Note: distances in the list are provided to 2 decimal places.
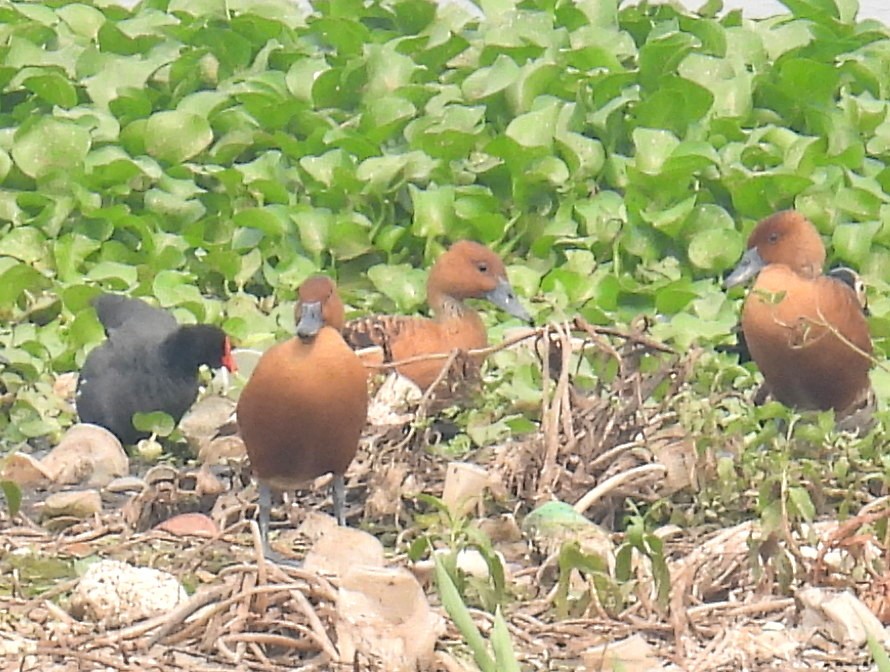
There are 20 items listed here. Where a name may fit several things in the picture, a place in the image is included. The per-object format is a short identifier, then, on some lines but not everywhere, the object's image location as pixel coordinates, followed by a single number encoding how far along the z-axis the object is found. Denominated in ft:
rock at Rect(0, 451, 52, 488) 35.47
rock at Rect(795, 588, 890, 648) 25.99
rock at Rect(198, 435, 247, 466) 36.96
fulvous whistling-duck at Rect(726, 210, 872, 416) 35.76
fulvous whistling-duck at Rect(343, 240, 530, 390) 40.88
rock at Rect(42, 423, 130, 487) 35.72
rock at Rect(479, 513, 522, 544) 31.71
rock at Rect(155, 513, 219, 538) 31.27
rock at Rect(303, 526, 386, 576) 27.20
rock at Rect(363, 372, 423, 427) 34.60
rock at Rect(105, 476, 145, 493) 35.53
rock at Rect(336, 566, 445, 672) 24.67
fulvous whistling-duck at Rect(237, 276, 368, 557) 31.09
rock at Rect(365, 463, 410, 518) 32.58
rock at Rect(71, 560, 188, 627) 26.63
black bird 38.42
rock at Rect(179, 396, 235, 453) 37.88
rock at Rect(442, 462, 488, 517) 31.35
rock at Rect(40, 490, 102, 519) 33.24
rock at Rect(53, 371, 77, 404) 41.27
